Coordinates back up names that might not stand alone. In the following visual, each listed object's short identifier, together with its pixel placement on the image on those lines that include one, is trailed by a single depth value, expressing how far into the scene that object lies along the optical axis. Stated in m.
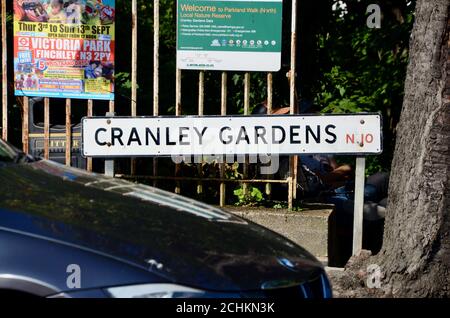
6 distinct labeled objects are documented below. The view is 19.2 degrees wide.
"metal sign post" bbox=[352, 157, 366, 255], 11.01
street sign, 11.00
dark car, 4.85
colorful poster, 11.86
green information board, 11.38
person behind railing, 12.73
